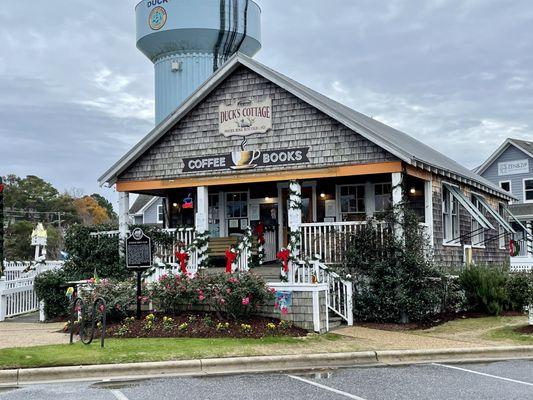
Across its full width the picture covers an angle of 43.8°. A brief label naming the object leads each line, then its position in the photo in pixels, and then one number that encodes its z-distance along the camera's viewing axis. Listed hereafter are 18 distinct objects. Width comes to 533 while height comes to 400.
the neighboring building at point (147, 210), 46.62
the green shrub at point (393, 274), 15.52
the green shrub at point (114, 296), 14.62
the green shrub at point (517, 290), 16.41
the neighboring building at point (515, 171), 38.34
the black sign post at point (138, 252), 14.69
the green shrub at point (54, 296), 18.23
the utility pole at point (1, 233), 17.52
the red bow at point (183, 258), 16.78
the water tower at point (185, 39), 35.25
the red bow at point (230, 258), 16.06
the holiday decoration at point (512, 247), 25.18
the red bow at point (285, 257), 16.08
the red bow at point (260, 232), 20.16
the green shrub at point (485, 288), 16.16
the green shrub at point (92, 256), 19.06
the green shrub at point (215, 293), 13.73
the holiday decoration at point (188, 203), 21.56
